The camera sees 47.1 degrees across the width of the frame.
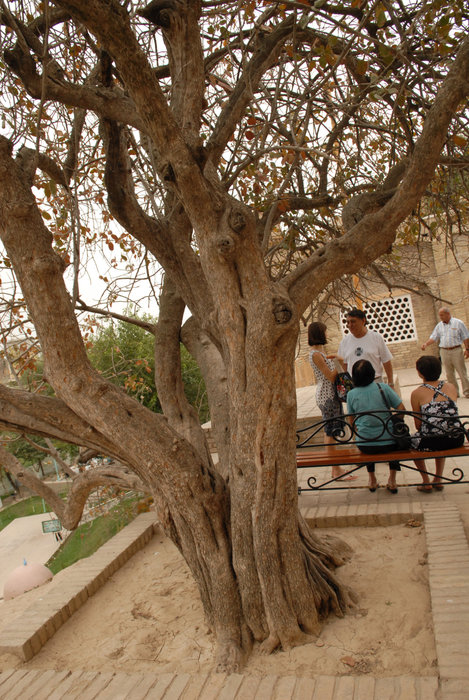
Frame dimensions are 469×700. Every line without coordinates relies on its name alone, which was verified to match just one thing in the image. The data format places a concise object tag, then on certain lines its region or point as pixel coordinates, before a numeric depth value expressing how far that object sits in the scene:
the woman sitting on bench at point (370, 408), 4.93
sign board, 5.76
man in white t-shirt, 5.89
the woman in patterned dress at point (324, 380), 5.64
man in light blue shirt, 8.89
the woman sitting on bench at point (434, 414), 4.68
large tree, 3.12
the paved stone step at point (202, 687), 2.42
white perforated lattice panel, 18.84
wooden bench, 4.58
